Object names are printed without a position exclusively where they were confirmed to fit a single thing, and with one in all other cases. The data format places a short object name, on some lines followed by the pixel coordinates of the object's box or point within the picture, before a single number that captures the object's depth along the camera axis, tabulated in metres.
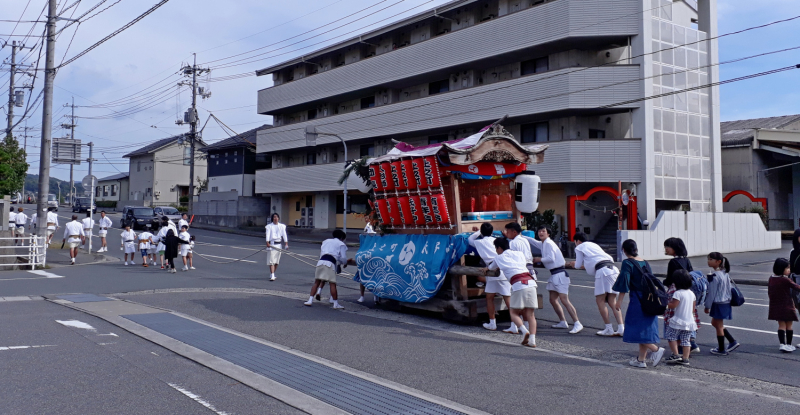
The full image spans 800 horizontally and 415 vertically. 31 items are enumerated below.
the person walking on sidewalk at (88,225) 23.54
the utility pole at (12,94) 35.34
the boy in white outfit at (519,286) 8.31
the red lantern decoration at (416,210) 10.82
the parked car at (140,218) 38.31
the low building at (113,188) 73.38
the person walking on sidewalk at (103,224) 23.74
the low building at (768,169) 32.62
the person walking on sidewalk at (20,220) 26.88
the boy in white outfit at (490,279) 9.17
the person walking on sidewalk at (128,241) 20.50
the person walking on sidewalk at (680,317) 7.15
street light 28.41
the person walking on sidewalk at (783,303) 7.94
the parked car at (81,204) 59.09
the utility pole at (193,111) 43.88
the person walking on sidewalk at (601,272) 8.88
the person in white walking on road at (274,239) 16.44
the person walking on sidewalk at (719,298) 7.82
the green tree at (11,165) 28.69
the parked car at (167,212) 40.08
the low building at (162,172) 65.00
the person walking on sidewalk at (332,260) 11.34
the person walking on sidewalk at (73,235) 20.09
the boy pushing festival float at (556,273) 9.36
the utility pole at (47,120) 20.67
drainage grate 5.62
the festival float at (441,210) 10.06
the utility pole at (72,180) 66.25
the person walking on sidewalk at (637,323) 6.99
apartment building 26.94
